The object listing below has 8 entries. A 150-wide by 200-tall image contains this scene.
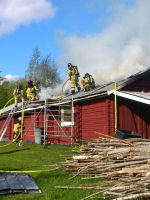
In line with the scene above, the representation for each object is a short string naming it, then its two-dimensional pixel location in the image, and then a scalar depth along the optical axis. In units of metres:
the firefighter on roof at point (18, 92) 20.12
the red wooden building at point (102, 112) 11.93
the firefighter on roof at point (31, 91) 19.84
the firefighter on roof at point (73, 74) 15.98
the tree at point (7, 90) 45.41
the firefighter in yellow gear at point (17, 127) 16.91
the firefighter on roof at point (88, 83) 15.01
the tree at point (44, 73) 48.16
